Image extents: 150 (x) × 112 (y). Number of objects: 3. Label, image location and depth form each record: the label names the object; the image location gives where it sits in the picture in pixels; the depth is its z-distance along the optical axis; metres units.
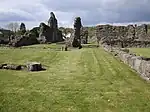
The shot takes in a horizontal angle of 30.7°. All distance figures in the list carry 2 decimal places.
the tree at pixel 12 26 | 131.23
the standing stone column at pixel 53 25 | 68.09
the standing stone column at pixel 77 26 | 54.22
